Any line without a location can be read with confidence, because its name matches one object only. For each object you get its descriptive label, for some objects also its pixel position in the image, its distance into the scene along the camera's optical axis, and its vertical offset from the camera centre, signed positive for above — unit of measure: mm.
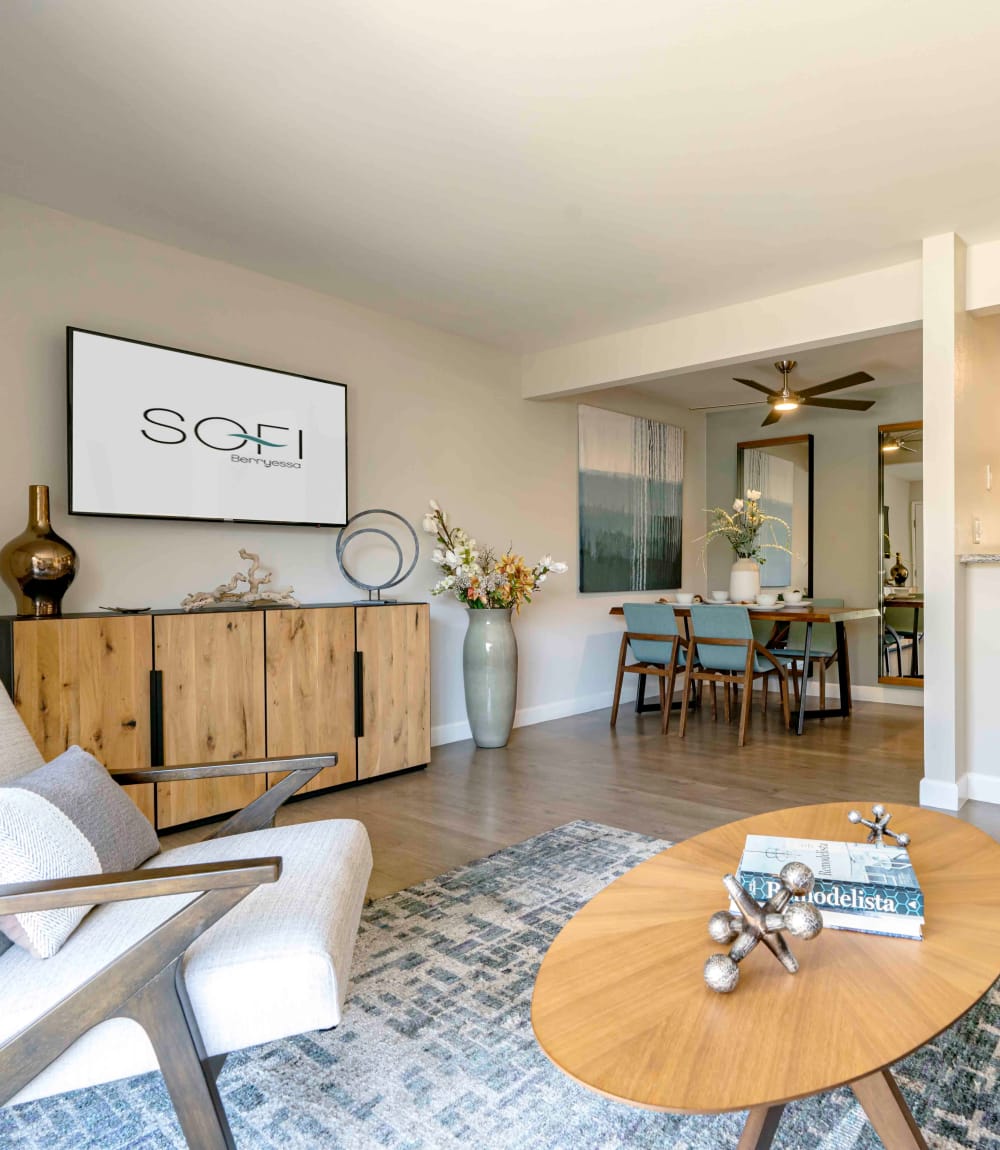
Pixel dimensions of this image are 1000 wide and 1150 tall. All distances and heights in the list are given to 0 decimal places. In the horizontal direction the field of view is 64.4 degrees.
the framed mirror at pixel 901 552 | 6254 +167
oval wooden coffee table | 960 -603
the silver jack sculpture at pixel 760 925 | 1137 -538
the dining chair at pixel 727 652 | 4977 -507
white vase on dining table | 5668 -58
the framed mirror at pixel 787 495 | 6879 +689
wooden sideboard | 2840 -466
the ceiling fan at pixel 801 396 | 5266 +1259
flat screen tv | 3211 +631
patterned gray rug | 1429 -1010
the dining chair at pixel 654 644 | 5328 -484
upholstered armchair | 1160 -628
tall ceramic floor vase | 4574 -564
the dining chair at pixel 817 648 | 5629 -549
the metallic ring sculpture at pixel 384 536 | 4219 +169
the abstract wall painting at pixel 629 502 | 5984 +583
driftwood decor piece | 3436 -77
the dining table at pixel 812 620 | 5035 -310
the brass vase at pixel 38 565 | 2893 +53
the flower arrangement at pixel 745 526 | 5695 +353
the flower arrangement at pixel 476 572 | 4504 +22
